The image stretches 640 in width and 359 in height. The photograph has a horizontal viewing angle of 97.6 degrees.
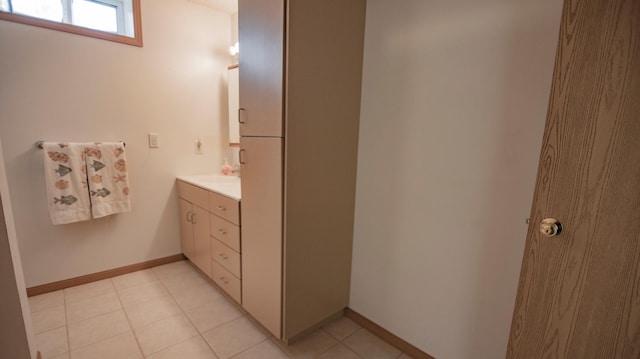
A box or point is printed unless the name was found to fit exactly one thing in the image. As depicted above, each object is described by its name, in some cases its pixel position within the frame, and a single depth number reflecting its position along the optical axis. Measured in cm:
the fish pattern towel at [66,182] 196
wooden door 76
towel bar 195
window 186
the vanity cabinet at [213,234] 191
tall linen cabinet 143
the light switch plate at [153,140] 243
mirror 264
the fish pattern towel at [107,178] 212
